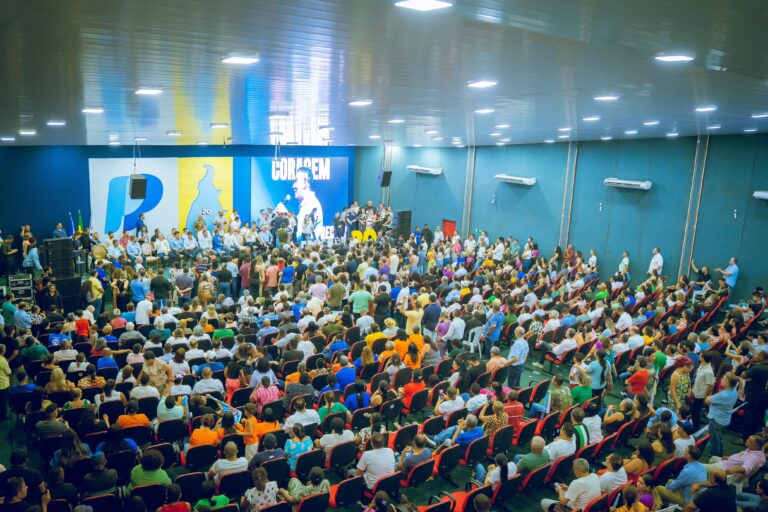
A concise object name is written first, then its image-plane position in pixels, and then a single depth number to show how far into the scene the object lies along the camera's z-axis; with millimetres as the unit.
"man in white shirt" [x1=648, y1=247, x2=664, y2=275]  15789
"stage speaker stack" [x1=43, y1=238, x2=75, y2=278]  13070
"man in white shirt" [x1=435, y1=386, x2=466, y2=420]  7219
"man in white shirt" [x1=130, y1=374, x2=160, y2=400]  7180
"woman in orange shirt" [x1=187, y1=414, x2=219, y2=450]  6176
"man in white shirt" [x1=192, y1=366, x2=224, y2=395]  7339
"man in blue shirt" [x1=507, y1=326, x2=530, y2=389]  8828
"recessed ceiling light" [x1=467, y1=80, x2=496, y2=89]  6055
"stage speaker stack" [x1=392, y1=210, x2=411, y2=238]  23906
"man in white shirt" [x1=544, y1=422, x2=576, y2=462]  6242
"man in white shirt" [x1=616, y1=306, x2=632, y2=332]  10909
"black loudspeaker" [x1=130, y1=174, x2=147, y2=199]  13500
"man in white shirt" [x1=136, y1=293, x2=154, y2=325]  10625
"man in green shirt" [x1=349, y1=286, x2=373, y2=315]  12070
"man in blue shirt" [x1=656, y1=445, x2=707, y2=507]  5629
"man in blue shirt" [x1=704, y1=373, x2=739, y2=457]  7266
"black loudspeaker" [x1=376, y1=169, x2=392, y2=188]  19341
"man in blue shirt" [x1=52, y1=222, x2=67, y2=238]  17875
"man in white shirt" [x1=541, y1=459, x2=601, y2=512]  5375
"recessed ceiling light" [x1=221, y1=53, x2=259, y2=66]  4500
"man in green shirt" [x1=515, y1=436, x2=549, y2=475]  6047
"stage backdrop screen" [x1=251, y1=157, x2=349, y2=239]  24578
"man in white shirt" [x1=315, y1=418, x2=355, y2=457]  6246
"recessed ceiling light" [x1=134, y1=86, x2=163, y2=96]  6223
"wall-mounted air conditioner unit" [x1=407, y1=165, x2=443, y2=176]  24266
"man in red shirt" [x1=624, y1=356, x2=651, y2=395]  7848
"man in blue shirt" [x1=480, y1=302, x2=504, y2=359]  10461
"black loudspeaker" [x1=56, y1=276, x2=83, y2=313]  13277
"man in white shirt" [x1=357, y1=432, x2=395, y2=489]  5848
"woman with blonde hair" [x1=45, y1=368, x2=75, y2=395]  7223
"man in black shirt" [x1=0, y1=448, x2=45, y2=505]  4961
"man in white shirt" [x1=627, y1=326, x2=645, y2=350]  9727
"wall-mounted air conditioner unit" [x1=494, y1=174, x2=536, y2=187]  19875
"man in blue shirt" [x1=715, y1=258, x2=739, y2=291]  14031
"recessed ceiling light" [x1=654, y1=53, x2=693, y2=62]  4523
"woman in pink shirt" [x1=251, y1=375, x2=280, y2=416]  7238
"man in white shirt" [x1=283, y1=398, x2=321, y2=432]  6488
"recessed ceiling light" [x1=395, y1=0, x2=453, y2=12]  3031
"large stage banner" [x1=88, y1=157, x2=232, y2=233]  20078
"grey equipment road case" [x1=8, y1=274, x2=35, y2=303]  13211
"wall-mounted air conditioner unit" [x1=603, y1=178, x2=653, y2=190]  16134
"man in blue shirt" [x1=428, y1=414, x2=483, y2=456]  6559
